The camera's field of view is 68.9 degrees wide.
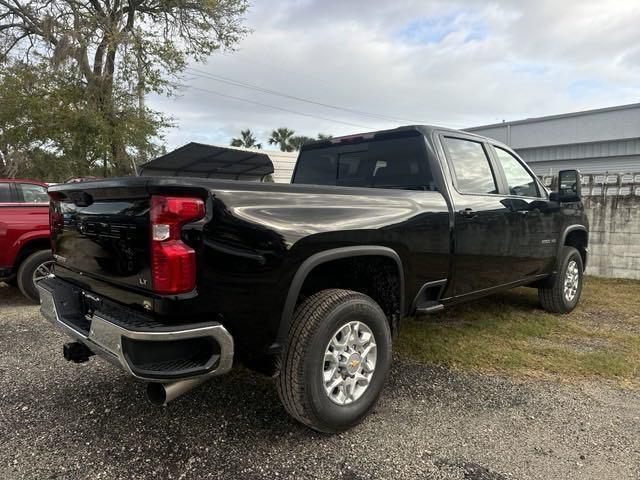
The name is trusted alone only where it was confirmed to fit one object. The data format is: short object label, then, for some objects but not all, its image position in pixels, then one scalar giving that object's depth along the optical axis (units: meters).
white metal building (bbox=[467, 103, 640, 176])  16.45
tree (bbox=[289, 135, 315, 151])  41.94
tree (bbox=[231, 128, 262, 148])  41.80
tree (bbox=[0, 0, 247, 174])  14.45
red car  5.69
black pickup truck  2.21
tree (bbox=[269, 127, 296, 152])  42.62
